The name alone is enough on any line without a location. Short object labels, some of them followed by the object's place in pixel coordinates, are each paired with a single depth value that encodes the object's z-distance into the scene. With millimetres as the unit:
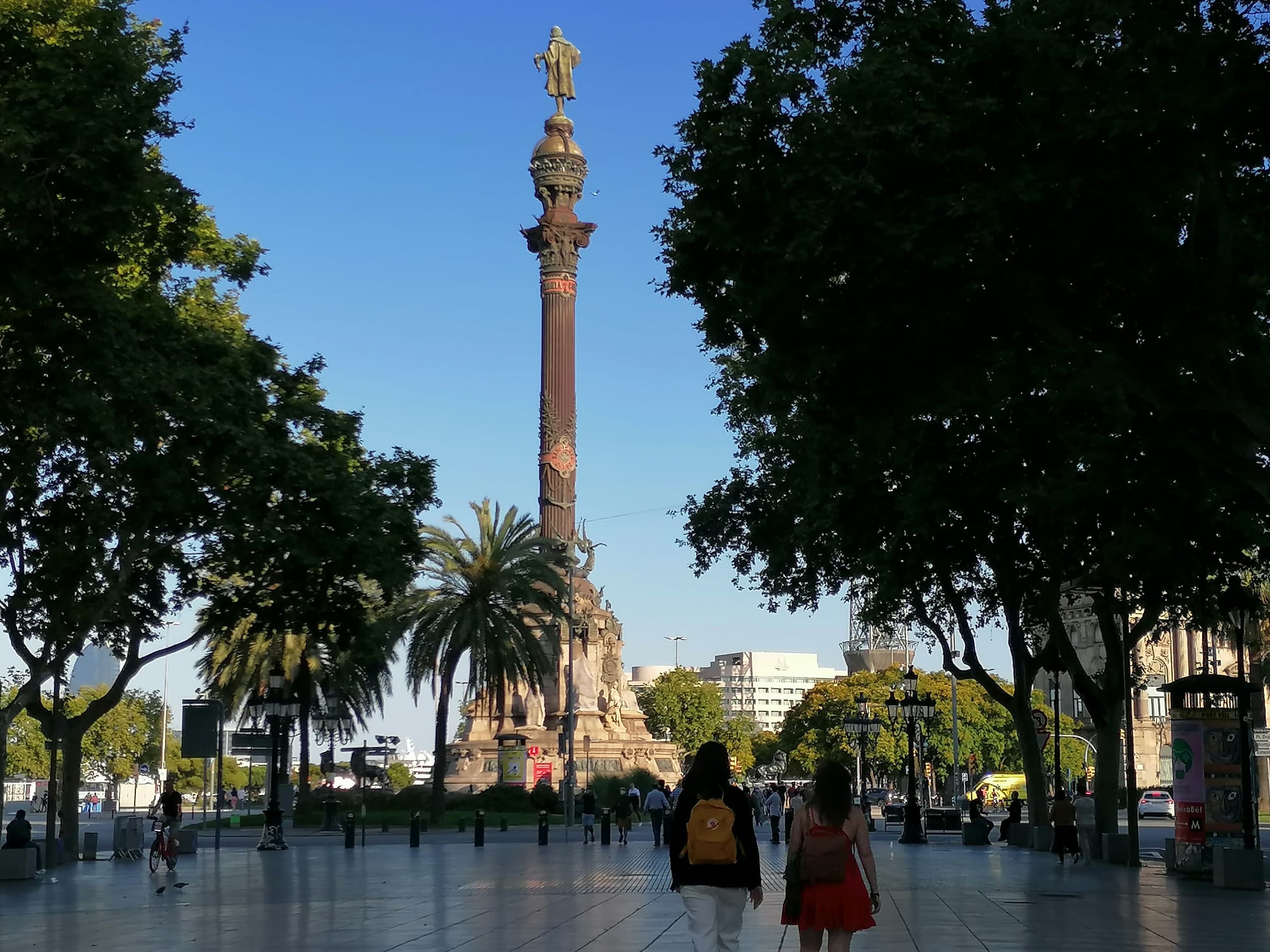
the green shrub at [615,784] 60719
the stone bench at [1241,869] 22984
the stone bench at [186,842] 37406
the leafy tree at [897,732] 111500
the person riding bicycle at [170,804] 29578
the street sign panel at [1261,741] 41562
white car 68625
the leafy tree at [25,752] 117875
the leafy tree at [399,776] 177000
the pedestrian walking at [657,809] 37156
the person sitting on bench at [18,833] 28797
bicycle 26500
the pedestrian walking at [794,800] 49400
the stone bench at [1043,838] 35562
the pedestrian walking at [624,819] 40781
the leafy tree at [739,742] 162375
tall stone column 74938
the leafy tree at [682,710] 143250
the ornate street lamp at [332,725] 50500
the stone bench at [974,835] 40844
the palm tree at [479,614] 46719
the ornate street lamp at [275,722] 38375
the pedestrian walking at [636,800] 50500
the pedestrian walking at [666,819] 34962
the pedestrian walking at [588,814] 40406
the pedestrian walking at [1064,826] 28797
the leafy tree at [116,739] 116375
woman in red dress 9320
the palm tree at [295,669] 49406
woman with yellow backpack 9602
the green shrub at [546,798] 58094
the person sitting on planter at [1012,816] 42188
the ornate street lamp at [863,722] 53219
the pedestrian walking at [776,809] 42031
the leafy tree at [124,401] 17906
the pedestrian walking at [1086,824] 31016
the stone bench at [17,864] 27328
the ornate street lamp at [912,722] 42062
